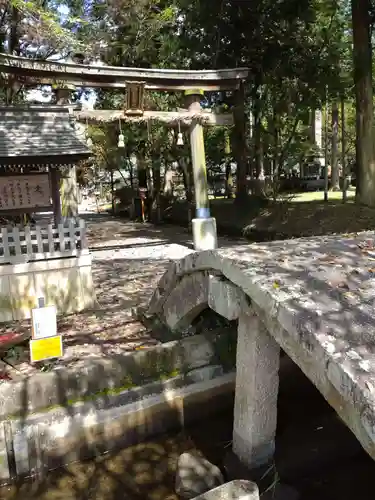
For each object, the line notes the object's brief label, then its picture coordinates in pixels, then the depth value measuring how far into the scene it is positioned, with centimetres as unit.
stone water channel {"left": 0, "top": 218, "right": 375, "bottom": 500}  429
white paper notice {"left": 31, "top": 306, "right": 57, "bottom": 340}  483
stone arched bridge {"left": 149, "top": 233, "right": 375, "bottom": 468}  285
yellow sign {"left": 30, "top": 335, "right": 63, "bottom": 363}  482
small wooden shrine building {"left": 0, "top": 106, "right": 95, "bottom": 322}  728
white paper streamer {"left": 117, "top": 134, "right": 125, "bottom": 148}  1131
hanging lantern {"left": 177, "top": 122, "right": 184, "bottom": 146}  1231
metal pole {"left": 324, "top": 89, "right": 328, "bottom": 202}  1663
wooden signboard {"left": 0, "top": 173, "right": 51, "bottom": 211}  745
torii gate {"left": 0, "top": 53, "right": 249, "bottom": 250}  988
